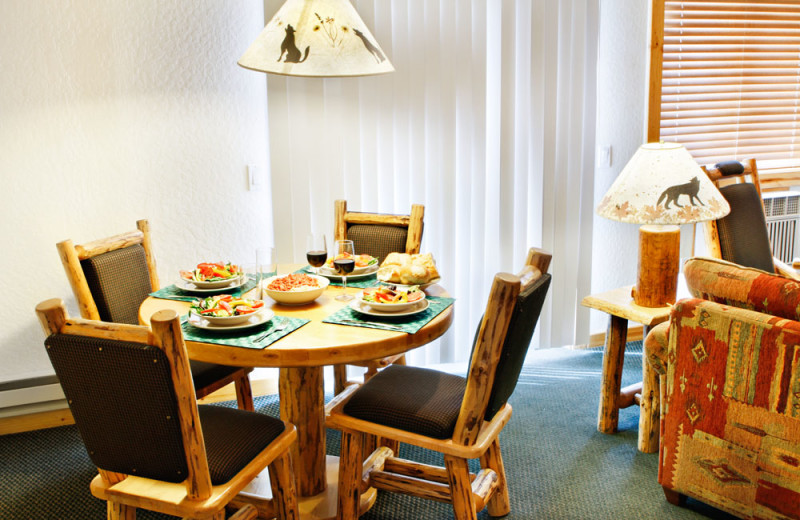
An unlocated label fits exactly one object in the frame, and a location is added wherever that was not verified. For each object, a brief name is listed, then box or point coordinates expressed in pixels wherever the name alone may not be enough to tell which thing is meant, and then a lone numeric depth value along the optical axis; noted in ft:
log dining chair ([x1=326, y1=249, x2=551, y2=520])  5.96
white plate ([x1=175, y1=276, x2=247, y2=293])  7.59
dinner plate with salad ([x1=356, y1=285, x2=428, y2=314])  6.63
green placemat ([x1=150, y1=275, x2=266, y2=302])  7.53
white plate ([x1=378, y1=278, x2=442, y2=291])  7.26
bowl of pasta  7.07
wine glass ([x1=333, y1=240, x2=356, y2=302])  7.26
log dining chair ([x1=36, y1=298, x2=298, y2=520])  4.93
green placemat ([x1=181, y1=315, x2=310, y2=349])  6.07
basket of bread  7.52
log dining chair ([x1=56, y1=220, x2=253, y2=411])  7.51
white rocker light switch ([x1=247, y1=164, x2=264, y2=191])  10.68
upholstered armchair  6.42
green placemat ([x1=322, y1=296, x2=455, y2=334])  6.42
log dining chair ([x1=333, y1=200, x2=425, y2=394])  9.36
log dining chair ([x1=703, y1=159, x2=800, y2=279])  10.67
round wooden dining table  5.96
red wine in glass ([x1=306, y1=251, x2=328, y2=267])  7.47
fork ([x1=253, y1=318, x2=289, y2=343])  6.18
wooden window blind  12.69
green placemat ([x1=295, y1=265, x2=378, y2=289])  7.96
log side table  8.76
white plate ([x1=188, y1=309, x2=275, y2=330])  6.32
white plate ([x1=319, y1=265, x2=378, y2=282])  8.11
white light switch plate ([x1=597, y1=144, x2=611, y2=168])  12.65
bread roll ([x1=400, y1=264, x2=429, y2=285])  7.51
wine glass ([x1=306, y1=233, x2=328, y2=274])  7.48
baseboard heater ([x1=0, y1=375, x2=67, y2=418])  9.70
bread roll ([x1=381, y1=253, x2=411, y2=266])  7.77
